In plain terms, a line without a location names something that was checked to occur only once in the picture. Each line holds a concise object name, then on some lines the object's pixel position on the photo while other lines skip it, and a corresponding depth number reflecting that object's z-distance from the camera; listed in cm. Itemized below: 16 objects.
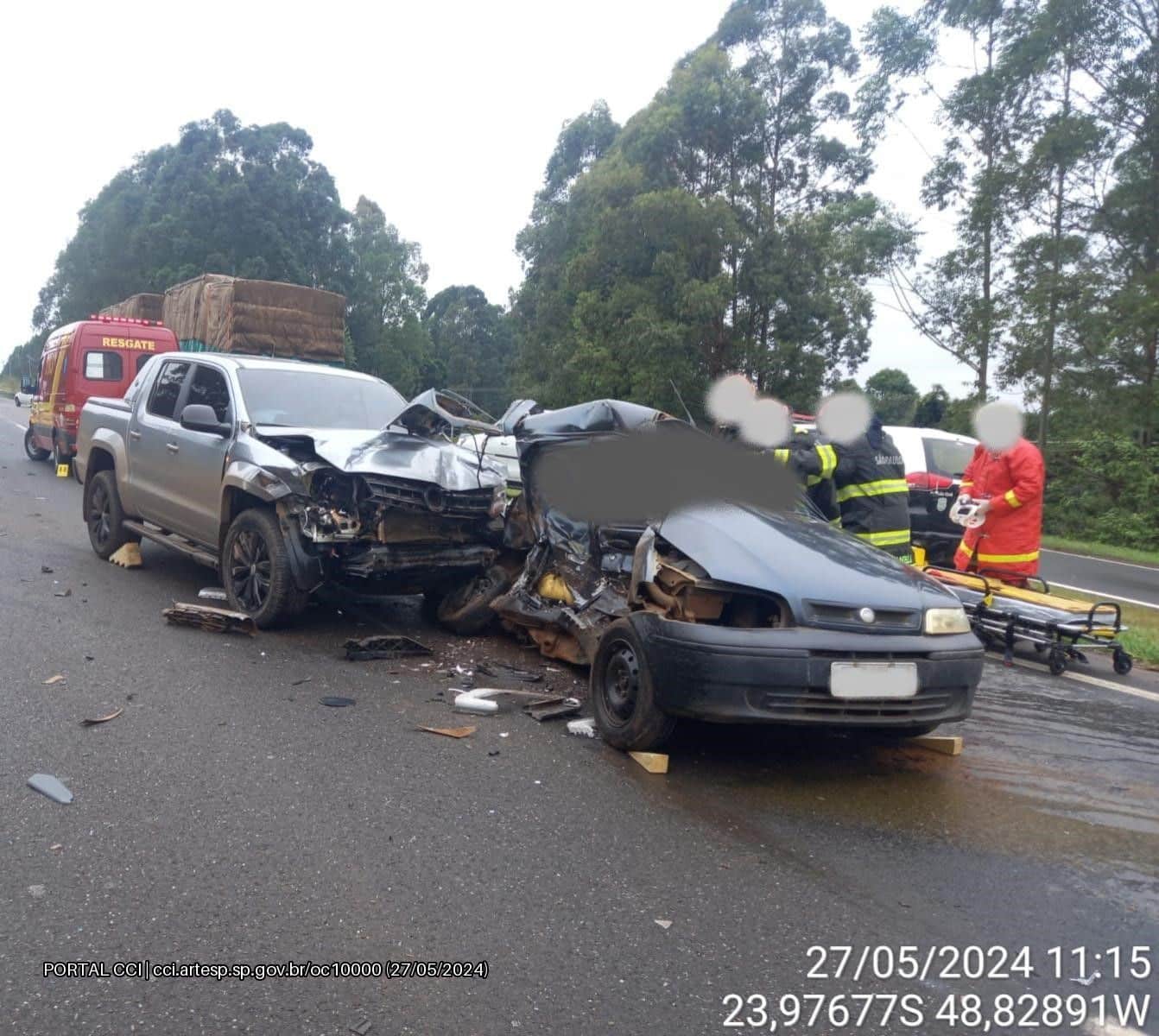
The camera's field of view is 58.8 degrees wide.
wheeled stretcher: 681
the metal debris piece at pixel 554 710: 516
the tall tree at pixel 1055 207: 2245
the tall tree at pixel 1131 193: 2148
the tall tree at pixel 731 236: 2566
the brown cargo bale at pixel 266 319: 1688
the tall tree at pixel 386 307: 4619
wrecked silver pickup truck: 634
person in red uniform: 754
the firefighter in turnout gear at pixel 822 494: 653
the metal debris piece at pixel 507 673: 591
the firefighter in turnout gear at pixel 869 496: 667
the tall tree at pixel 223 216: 4147
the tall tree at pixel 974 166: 2434
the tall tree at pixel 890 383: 3872
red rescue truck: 1603
